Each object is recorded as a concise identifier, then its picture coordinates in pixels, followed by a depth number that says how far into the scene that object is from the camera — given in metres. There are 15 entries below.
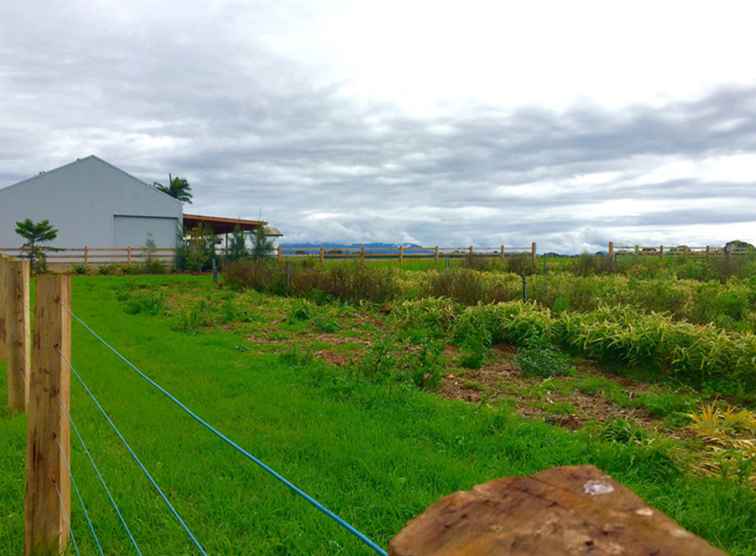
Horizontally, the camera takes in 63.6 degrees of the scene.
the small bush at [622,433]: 5.02
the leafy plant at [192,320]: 11.51
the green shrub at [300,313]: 12.38
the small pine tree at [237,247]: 25.34
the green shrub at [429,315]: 10.69
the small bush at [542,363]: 7.62
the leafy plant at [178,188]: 51.88
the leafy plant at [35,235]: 29.25
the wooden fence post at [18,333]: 5.97
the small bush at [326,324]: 11.12
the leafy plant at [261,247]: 24.85
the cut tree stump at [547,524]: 0.95
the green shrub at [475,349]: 8.03
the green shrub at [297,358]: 8.20
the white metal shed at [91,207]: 33.00
